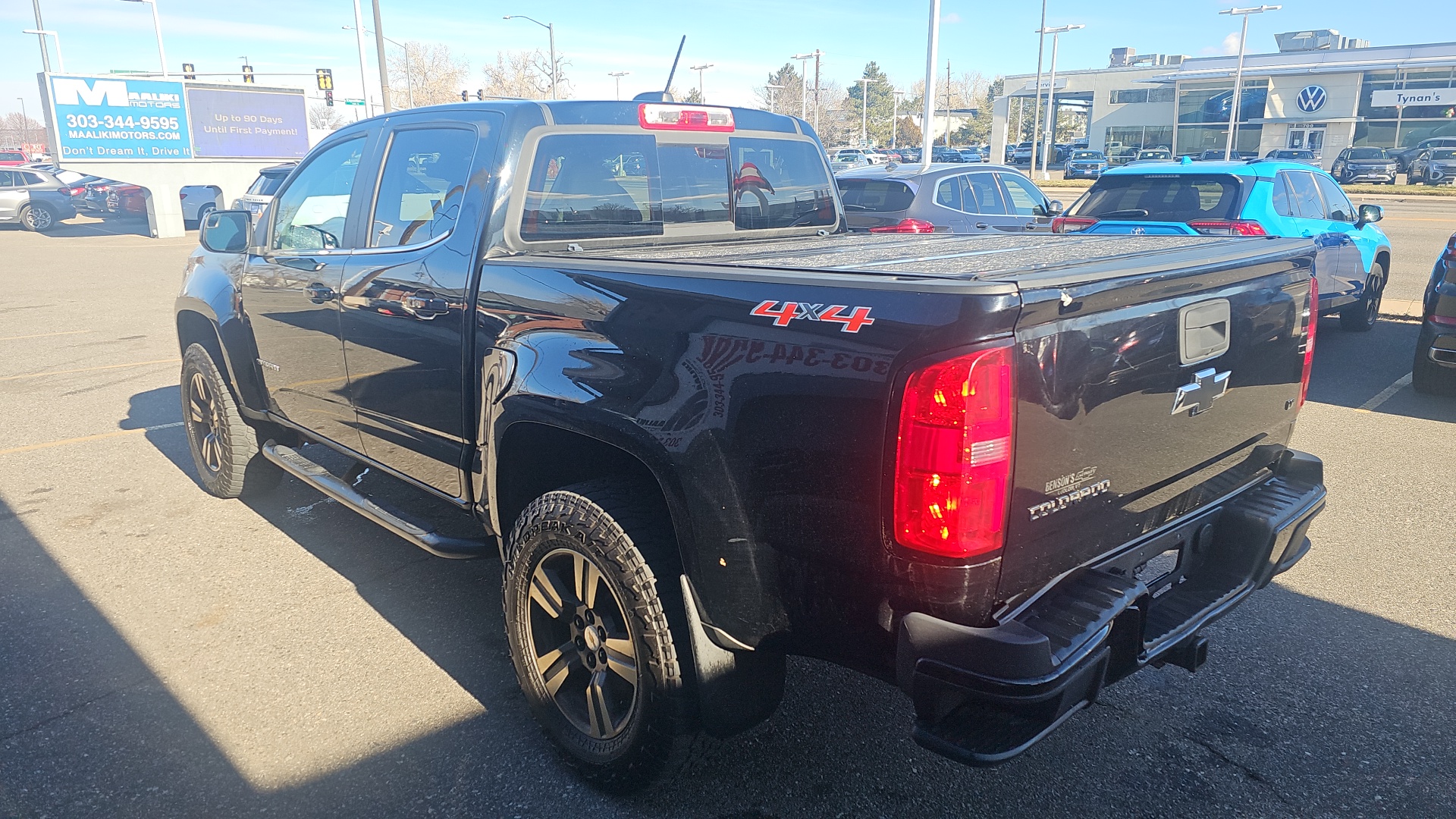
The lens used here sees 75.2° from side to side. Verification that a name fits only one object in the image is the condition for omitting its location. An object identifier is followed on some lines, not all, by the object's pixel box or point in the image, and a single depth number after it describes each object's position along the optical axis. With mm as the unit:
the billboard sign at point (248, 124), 28438
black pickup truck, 2020
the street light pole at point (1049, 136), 46844
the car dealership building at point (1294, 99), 49750
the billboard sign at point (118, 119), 25547
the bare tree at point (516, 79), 76812
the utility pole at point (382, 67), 22000
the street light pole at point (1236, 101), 48109
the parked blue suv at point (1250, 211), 7984
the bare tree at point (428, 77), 80750
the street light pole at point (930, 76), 19297
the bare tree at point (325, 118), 83544
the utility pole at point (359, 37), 30828
